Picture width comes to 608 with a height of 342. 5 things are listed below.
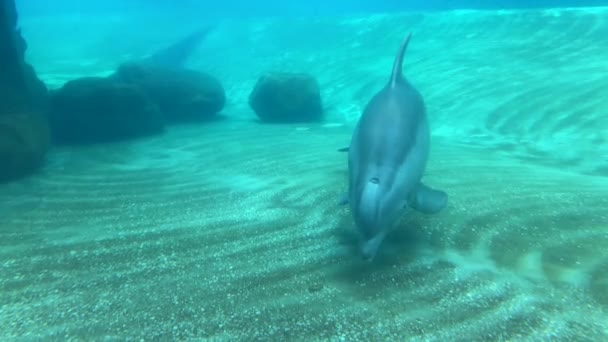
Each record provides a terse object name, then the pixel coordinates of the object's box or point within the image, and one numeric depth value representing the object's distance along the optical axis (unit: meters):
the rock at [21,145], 5.93
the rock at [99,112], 9.27
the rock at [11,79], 6.96
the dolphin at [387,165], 2.94
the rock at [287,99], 12.52
